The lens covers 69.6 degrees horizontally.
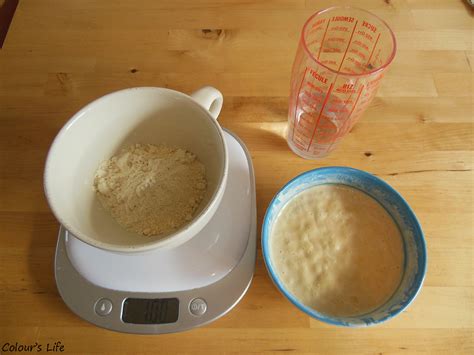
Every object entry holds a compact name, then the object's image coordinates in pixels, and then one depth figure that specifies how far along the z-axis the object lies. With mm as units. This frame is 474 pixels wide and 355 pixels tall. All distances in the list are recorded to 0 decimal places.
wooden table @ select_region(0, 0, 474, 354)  499
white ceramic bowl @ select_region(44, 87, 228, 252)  418
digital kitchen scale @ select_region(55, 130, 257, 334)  482
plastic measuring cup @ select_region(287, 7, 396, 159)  519
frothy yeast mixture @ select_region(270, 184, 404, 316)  475
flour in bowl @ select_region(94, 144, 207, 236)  483
